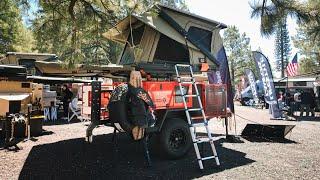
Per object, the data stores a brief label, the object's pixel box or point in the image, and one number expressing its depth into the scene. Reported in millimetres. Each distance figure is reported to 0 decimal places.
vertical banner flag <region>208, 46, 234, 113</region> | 8069
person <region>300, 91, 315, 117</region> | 13648
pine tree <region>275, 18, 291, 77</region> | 50544
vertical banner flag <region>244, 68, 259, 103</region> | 18661
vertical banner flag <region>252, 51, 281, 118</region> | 12163
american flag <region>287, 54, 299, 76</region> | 22521
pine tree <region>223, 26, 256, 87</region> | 47753
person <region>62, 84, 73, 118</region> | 12473
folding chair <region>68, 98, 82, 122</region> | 11457
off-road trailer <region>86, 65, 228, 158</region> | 5449
